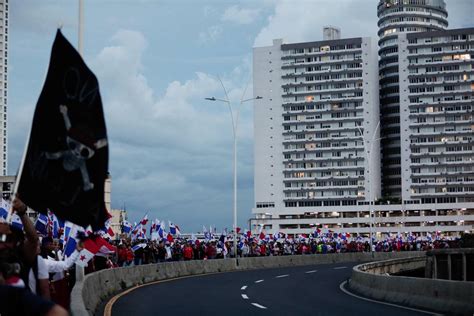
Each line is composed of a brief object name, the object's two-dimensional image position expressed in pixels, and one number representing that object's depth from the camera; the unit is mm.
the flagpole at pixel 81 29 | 18422
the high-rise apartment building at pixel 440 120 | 144750
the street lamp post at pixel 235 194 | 47244
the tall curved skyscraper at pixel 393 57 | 153500
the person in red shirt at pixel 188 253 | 45031
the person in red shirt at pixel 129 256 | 35422
